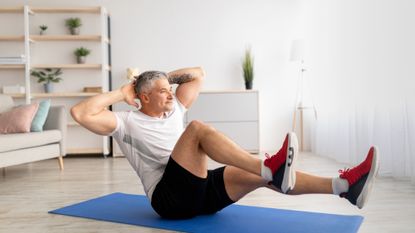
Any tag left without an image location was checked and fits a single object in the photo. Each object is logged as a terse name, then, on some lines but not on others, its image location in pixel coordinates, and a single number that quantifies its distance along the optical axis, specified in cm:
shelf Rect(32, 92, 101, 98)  547
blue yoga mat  201
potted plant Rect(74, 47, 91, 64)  566
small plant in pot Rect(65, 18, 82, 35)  563
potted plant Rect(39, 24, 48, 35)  566
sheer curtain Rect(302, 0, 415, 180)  320
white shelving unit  549
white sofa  372
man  187
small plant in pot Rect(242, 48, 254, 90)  570
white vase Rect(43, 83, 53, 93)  562
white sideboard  554
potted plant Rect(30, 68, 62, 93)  562
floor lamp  589
